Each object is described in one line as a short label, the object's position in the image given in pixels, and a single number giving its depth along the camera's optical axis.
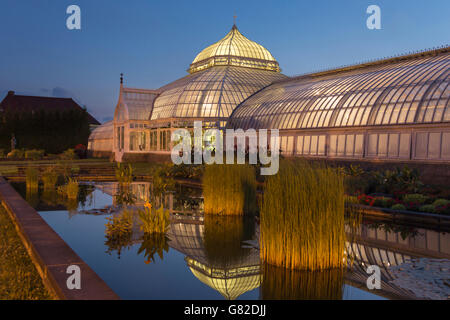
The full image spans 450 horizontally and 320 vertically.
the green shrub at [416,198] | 11.47
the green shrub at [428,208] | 10.47
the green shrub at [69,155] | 34.61
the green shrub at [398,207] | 10.98
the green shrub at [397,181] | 13.24
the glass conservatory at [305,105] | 17.55
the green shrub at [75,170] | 23.37
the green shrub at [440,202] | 10.72
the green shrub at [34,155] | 36.11
